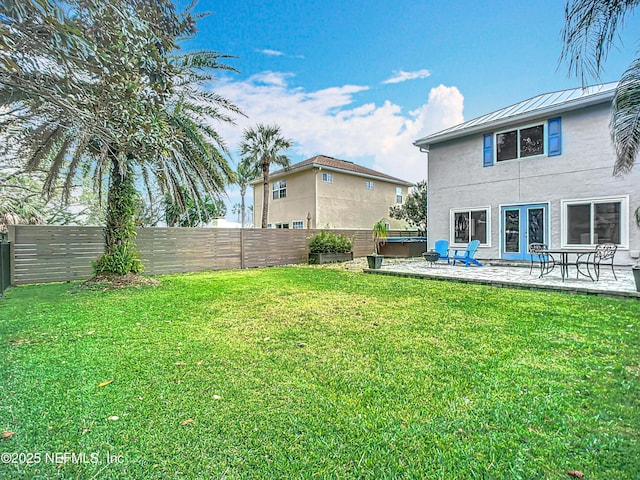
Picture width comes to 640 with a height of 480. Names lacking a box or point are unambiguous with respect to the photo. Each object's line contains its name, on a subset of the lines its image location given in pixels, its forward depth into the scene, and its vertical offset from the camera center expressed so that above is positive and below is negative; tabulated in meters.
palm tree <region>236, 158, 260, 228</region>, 20.66 +4.67
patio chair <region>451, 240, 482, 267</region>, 12.06 -0.59
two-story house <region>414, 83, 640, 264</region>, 10.35 +2.20
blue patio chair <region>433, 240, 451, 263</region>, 13.32 -0.36
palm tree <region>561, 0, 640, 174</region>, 4.41 +2.90
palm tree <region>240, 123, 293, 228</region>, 20.17 +5.85
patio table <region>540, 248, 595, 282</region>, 8.19 -0.39
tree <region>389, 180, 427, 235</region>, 19.47 +1.92
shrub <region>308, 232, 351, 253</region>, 15.32 -0.20
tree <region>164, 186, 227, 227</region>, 20.61 +1.42
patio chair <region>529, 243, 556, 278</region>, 9.25 -0.50
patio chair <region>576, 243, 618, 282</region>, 8.44 -0.41
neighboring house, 20.31 +3.02
